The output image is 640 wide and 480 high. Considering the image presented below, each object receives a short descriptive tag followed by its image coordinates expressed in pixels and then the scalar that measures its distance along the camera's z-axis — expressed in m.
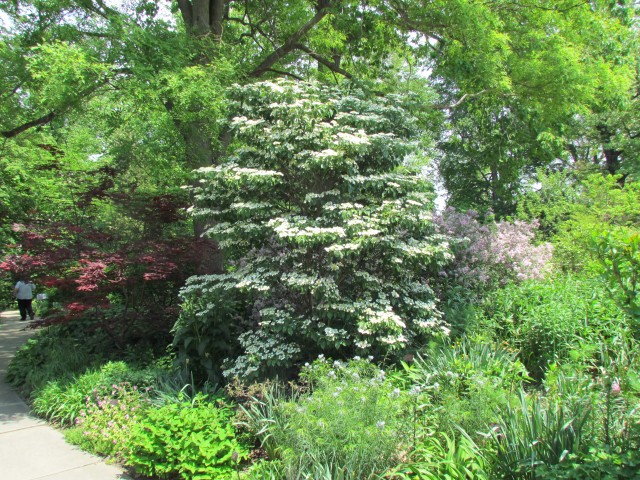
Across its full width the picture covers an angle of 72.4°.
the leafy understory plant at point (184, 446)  3.40
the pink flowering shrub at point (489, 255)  6.66
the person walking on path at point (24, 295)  11.62
